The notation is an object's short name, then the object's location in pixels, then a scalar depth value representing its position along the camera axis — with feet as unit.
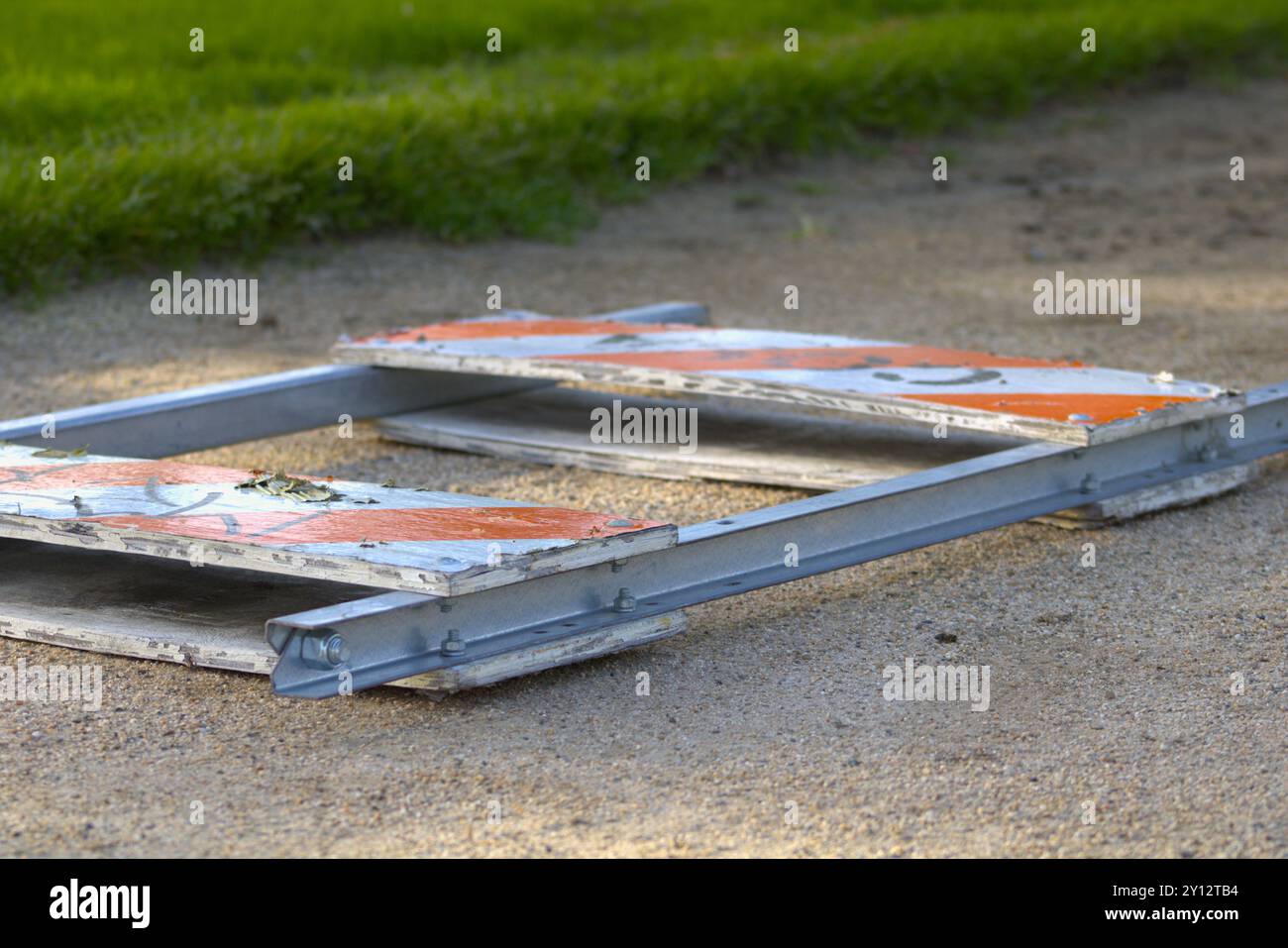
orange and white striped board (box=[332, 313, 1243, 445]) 13.07
